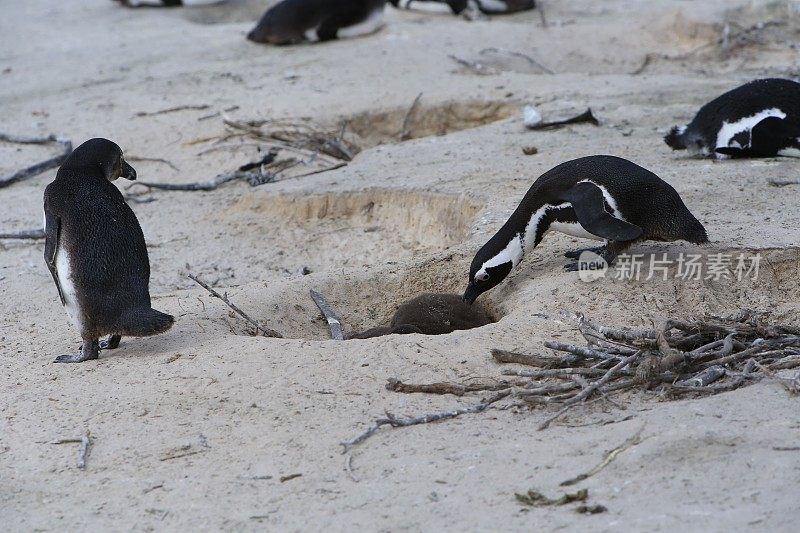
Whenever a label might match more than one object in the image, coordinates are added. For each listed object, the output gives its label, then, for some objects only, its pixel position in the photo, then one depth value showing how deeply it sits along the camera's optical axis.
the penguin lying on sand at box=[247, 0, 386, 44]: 22.81
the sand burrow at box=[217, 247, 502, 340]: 10.90
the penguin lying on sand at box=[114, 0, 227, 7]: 27.59
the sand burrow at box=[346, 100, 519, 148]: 17.41
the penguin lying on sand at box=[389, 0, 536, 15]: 25.37
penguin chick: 10.52
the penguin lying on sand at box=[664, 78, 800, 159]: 12.87
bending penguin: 9.74
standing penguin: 9.46
